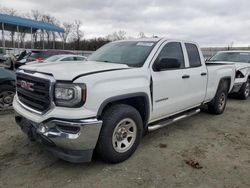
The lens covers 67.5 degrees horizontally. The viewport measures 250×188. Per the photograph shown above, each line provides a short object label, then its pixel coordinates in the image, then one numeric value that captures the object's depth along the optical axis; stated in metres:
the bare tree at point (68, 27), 42.19
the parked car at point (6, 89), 4.69
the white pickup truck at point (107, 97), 2.34
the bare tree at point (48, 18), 43.24
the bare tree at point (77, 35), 40.60
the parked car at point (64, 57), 9.32
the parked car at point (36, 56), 11.05
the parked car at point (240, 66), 6.54
